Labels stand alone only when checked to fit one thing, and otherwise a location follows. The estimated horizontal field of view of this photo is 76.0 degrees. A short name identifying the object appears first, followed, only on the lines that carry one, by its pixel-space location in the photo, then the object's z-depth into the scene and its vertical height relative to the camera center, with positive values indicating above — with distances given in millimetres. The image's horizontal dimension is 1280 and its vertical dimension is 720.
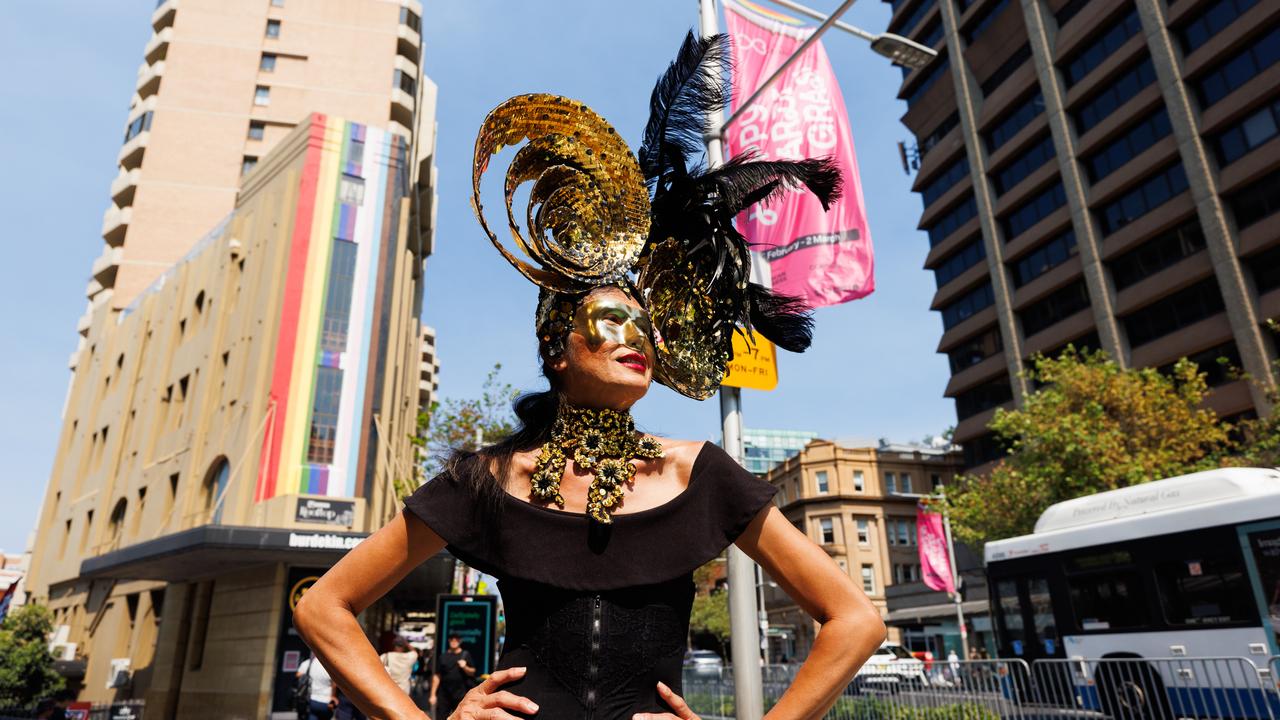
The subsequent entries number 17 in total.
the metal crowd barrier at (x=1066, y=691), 8469 -589
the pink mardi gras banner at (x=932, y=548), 29234 +3246
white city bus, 9781 +797
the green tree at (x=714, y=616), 57562 +2026
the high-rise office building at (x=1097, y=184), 29578 +18547
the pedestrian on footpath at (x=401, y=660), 10398 -92
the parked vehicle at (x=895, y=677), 10906 -460
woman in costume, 1942 +442
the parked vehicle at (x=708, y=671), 14698 -427
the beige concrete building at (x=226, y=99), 34688 +22793
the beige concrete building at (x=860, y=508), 55625 +8799
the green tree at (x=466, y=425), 23828 +6376
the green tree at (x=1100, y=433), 19297 +4691
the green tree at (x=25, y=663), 22375 -60
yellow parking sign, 6523 +2115
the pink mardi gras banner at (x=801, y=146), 7293 +4616
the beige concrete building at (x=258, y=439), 18578 +5469
